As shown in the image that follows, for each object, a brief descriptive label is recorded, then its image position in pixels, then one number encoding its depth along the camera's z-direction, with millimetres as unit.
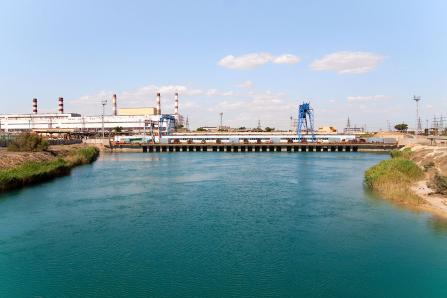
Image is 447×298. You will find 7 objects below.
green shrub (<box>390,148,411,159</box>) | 45250
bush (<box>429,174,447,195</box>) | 22375
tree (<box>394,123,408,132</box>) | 133650
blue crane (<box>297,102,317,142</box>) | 88681
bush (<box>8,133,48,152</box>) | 42375
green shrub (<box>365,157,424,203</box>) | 23188
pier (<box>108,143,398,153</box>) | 77606
